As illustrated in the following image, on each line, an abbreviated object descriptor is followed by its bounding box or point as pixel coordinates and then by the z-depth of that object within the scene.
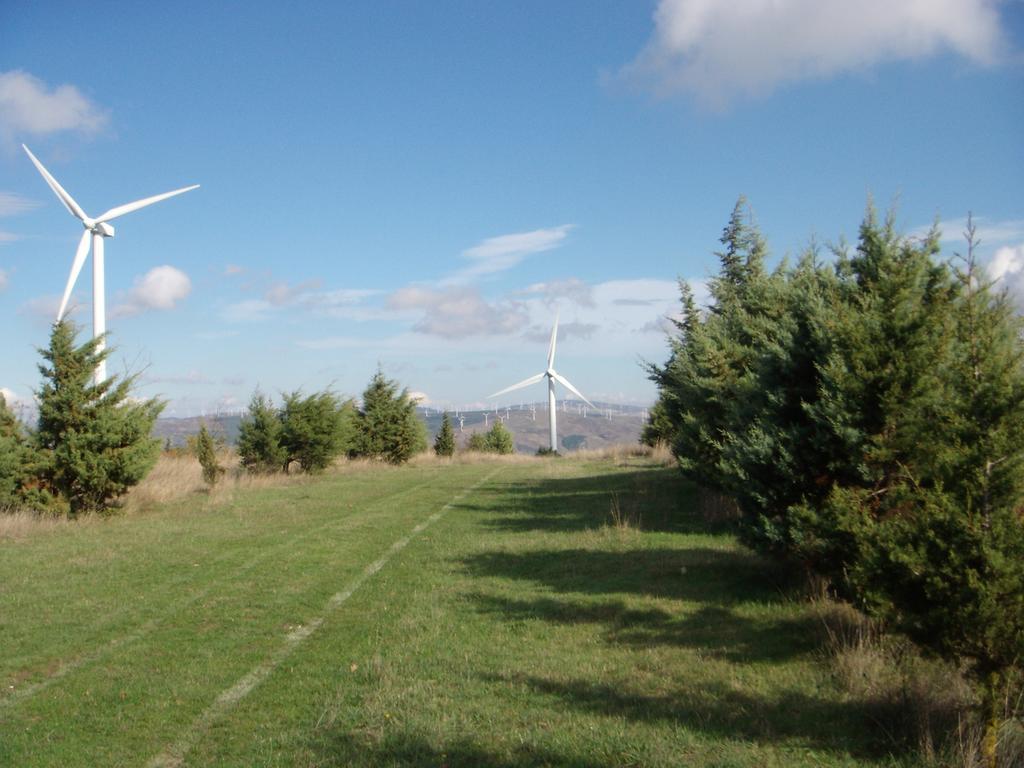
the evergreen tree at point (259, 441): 29.33
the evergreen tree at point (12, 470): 16.28
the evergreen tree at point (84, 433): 16.92
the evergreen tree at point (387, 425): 41.41
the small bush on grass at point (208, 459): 23.56
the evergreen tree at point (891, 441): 4.77
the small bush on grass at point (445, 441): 54.00
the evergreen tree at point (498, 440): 64.94
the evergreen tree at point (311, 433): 30.55
